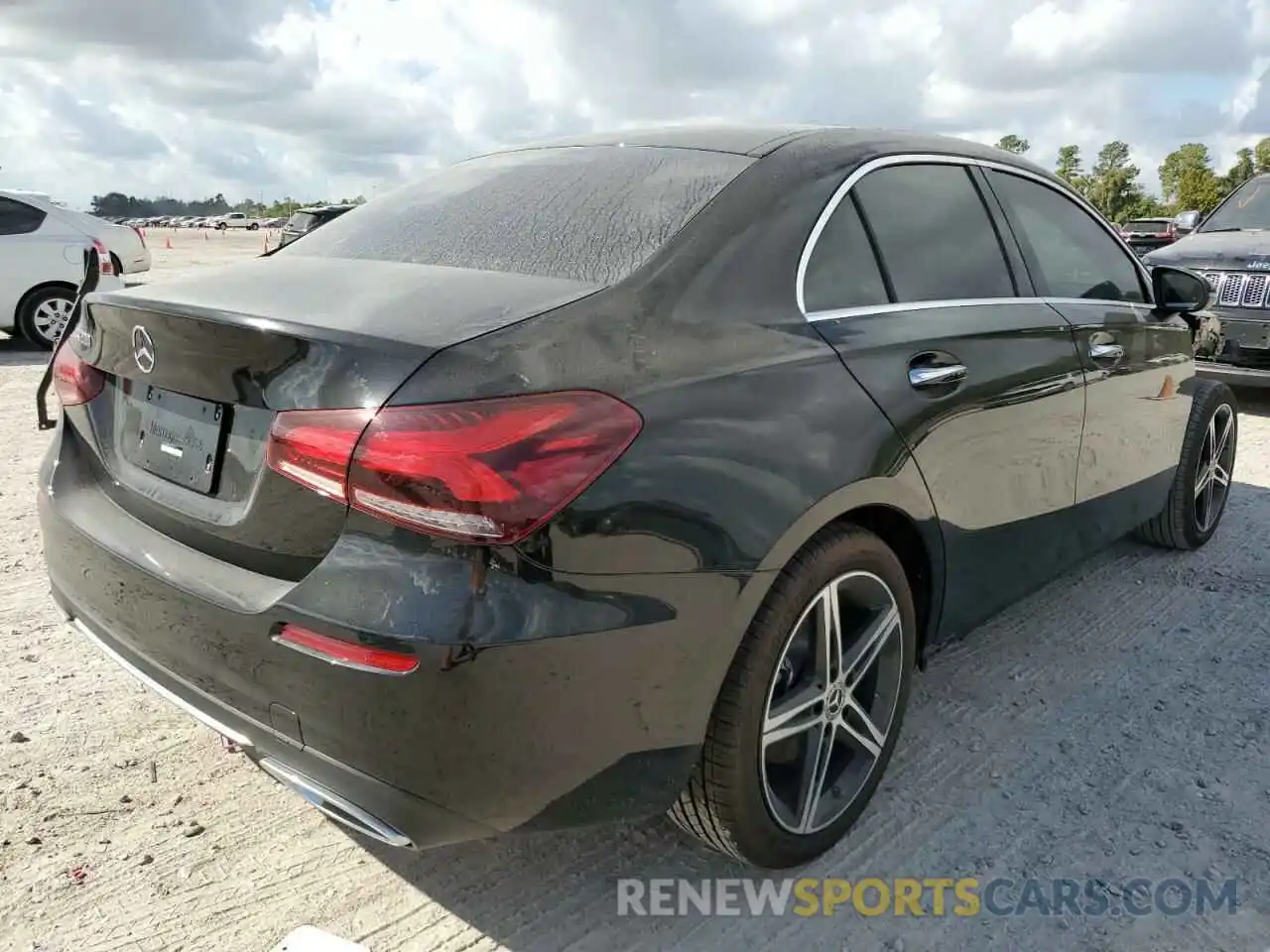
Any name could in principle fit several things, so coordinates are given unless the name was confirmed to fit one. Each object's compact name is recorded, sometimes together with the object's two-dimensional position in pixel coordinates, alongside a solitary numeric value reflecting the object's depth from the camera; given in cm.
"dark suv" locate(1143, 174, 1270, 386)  700
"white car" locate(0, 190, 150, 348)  991
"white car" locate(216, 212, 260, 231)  10619
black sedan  170
